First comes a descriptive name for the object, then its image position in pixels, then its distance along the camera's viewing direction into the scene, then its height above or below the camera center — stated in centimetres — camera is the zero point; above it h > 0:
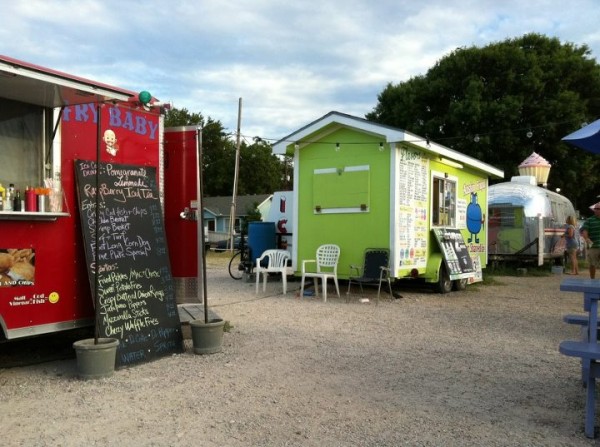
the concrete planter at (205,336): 545 -112
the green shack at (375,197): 980 +55
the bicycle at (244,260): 1284 -83
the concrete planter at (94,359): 453 -112
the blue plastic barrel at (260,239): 1281 -32
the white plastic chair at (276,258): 1110 -69
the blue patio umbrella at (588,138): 421 +71
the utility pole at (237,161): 2464 +310
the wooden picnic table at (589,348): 346 -81
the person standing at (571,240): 1622 -43
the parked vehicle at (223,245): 3006 -113
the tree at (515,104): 2297 +533
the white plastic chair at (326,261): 1015 -68
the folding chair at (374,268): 955 -76
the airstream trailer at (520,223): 1596 +8
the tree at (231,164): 5006 +576
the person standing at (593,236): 987 -19
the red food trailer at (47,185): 438 +37
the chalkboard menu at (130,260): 500 -34
